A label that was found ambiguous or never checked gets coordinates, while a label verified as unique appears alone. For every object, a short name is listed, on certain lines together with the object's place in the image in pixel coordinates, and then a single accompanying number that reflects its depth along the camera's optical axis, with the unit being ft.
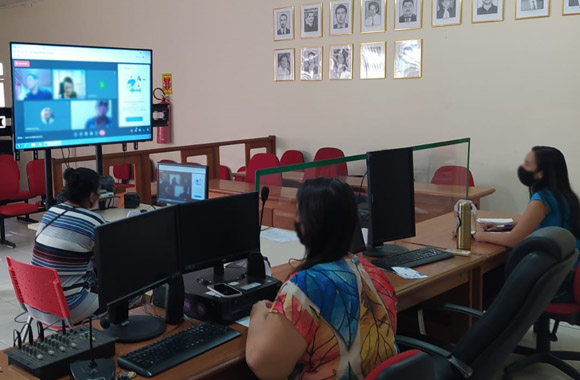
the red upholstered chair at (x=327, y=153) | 20.92
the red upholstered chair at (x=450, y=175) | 12.84
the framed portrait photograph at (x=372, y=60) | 20.24
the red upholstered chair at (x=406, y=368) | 4.52
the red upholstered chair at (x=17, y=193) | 23.15
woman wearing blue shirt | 10.42
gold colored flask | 10.24
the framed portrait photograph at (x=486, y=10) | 17.66
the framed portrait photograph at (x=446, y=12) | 18.42
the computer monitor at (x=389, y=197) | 9.25
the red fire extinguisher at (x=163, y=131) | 27.22
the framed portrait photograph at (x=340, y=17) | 20.74
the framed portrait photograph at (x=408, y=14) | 19.17
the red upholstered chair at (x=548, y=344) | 9.93
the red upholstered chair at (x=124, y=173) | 27.02
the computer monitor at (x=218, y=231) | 7.36
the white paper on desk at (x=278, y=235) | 11.37
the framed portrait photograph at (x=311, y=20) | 21.56
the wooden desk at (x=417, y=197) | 9.43
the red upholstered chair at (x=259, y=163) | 20.10
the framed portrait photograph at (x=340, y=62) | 21.03
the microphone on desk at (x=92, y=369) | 5.57
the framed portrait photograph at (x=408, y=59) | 19.40
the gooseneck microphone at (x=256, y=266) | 7.93
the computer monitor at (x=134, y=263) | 6.29
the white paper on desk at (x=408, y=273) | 8.68
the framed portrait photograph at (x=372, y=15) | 19.95
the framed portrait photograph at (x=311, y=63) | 21.84
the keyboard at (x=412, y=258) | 9.21
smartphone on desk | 7.18
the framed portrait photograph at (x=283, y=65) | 22.59
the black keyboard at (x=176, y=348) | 5.95
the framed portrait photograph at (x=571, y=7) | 16.29
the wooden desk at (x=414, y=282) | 6.07
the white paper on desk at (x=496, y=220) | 11.91
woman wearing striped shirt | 9.46
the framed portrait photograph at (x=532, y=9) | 16.79
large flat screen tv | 9.91
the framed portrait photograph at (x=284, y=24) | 22.33
